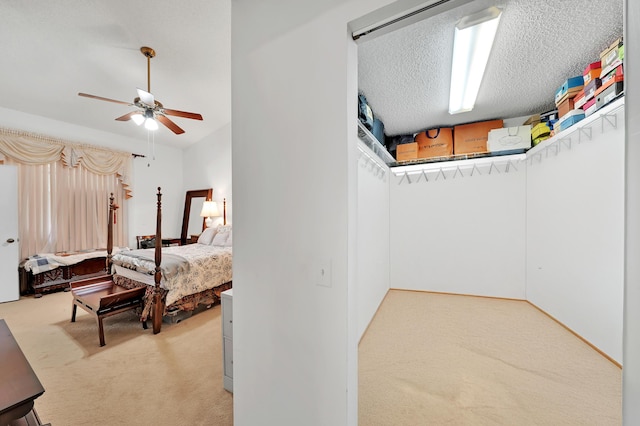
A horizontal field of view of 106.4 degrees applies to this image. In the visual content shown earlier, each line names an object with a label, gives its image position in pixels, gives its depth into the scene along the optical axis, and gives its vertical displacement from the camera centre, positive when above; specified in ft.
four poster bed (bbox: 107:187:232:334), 8.57 -2.57
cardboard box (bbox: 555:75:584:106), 7.38 +3.98
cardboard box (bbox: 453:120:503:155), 10.87 +3.54
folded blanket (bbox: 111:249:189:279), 8.97 -2.00
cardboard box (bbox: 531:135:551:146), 9.39 +2.94
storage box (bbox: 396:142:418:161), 11.71 +3.00
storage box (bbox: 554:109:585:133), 7.47 +3.01
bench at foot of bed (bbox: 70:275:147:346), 7.61 -3.03
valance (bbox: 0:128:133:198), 12.07 +3.34
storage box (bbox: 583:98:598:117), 6.66 +3.02
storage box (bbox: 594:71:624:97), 5.79 +3.26
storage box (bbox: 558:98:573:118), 7.72 +3.52
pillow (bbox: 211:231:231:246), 13.47 -1.52
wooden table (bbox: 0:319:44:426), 3.19 -2.56
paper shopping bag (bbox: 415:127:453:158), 11.43 +3.38
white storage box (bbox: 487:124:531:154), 10.08 +3.13
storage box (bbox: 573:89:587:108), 7.11 +3.43
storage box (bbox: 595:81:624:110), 5.86 +3.03
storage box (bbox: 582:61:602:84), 6.55 +3.93
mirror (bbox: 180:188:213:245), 18.22 -0.14
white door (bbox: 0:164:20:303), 11.24 -1.09
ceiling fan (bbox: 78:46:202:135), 8.56 +3.86
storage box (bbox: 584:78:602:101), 6.54 +3.49
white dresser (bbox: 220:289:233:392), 5.66 -3.08
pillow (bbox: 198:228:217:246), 14.31 -1.45
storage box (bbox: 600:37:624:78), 5.59 +3.83
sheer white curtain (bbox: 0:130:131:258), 12.53 +1.26
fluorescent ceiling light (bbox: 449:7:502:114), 5.33 +4.22
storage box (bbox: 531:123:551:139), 9.30 +3.26
